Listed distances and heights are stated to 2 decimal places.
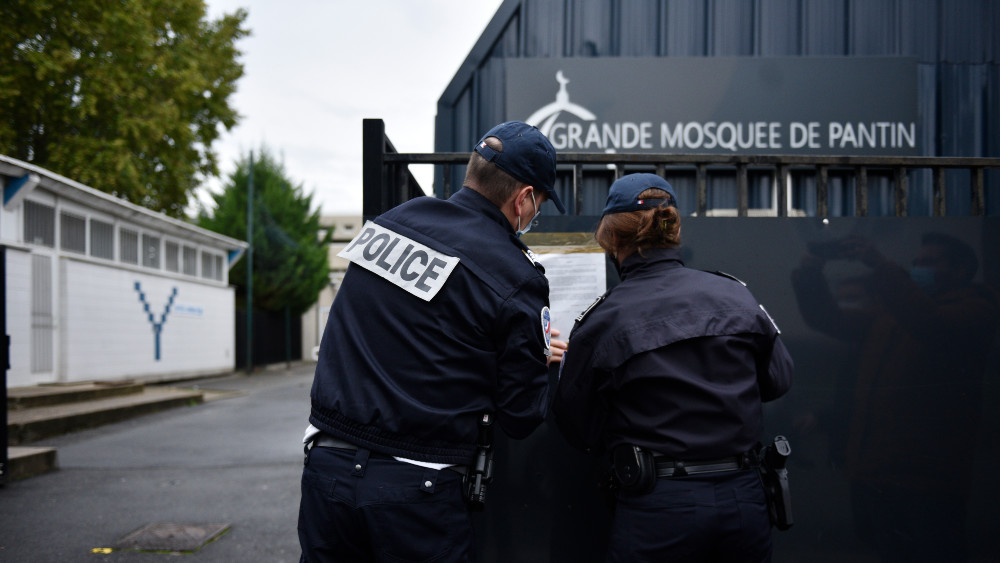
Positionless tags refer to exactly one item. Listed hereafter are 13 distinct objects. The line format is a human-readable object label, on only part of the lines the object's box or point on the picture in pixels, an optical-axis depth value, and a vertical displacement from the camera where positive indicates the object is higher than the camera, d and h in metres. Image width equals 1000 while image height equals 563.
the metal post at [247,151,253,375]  22.67 +0.62
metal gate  2.68 -0.53
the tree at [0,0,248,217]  15.05 +4.69
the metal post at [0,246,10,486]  5.61 -0.49
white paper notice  2.73 +0.03
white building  11.66 +0.09
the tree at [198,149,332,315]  25.80 +2.30
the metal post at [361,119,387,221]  2.70 +0.51
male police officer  1.88 -0.27
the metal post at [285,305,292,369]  27.93 -2.00
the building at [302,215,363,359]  36.47 +0.77
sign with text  5.49 +1.51
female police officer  1.91 -0.32
